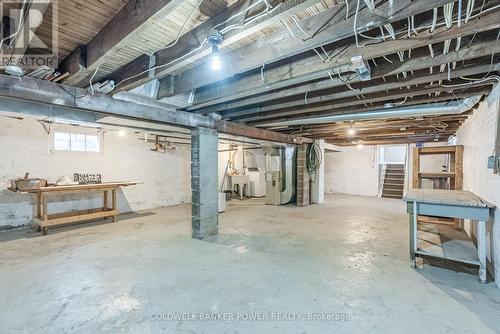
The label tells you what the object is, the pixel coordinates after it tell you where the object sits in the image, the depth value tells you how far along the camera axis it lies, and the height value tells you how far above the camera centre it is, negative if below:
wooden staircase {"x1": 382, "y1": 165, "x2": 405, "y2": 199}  8.91 -0.63
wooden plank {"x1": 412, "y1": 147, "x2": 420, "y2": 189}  4.44 -0.05
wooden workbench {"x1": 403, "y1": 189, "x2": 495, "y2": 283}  2.46 -0.51
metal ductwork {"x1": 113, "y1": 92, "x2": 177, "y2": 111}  2.76 +0.79
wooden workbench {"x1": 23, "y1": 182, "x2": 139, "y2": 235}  4.08 -0.92
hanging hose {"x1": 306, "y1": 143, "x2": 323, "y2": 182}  7.18 +0.23
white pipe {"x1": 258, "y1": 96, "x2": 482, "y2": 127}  3.03 +0.76
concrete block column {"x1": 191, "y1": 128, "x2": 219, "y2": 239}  3.88 -0.31
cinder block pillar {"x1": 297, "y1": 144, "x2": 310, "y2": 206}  6.97 -0.41
